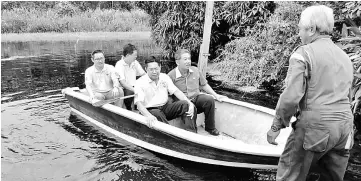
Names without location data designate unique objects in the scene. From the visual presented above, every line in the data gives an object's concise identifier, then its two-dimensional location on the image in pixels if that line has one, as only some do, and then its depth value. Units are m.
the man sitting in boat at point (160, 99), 4.45
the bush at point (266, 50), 7.11
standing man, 2.29
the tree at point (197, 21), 9.76
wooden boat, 3.56
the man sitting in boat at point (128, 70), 5.55
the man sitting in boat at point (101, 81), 5.42
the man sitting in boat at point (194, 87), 4.76
